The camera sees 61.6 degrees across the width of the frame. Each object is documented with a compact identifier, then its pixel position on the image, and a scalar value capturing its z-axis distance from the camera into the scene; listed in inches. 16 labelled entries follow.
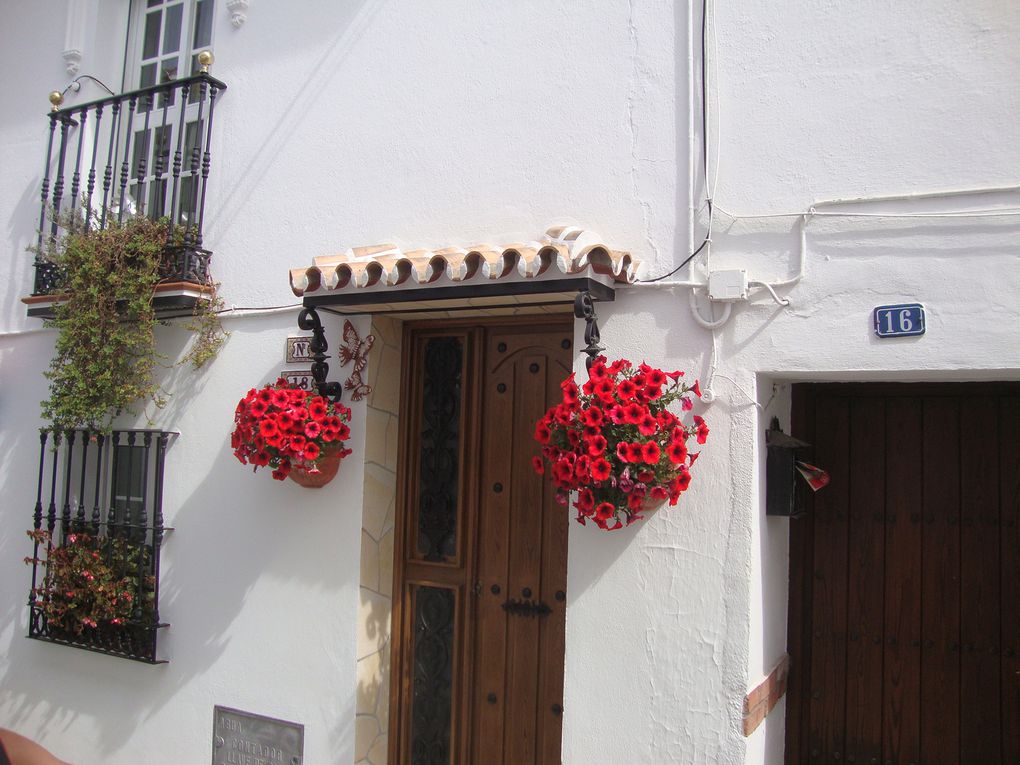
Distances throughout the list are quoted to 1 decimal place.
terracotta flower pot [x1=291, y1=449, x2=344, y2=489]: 170.9
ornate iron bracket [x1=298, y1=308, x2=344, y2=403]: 170.1
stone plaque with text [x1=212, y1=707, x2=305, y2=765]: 177.9
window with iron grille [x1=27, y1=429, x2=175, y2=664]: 195.2
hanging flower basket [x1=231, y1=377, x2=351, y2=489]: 163.9
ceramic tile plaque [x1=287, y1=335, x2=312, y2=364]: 182.9
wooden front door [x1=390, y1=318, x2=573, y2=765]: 168.6
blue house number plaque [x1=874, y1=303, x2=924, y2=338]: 130.4
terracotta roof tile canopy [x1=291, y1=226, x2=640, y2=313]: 143.2
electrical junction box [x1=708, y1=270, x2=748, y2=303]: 141.8
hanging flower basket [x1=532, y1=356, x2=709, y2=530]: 133.7
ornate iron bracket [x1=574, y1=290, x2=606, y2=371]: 141.9
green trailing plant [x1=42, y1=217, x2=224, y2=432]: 196.1
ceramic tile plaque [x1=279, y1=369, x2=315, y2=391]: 181.2
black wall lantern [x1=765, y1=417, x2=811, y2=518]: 145.5
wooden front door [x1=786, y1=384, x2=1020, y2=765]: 147.9
